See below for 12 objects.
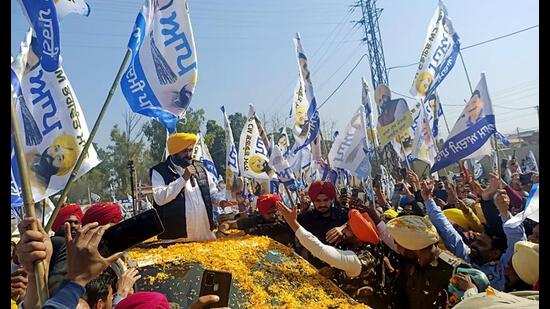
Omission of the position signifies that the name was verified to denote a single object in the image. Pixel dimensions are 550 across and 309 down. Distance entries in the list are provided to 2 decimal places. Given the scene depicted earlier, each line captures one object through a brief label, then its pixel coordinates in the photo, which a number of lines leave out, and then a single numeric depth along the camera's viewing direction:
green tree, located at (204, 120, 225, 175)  49.50
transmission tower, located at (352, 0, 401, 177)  30.00
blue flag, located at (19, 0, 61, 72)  3.07
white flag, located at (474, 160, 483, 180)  17.48
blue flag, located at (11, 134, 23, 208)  4.27
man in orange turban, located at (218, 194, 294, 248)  5.57
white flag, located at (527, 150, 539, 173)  16.88
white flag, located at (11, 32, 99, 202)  3.28
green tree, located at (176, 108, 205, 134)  44.70
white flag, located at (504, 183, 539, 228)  3.96
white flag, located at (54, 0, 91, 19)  3.42
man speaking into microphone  4.48
